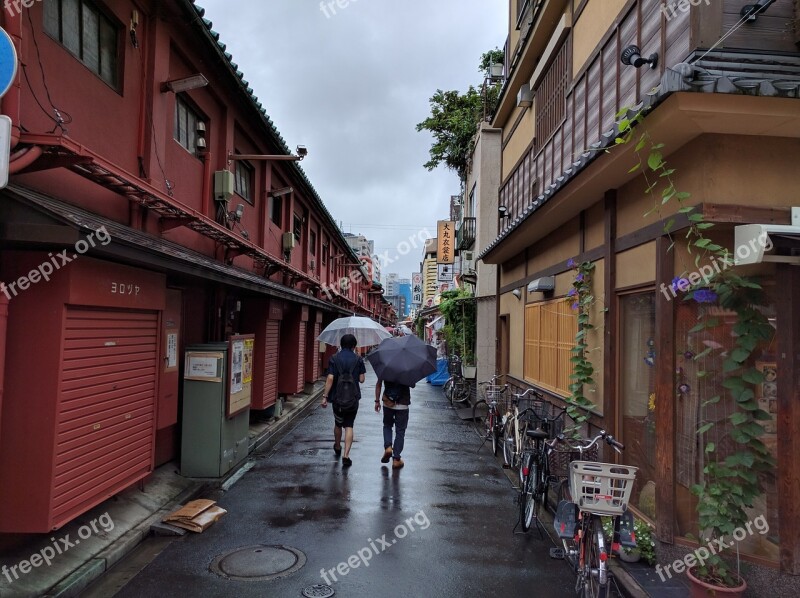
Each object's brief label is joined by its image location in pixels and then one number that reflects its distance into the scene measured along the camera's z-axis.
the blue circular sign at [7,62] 3.15
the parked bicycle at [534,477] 5.99
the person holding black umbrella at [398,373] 8.21
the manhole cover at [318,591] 4.41
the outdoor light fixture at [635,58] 5.44
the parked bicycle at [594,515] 4.13
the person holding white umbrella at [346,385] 8.45
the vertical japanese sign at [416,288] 97.81
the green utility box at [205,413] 7.55
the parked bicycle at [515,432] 8.03
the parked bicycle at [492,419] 10.09
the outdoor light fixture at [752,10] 4.59
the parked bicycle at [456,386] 17.50
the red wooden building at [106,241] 4.42
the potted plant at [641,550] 4.97
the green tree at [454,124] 24.42
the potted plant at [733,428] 4.05
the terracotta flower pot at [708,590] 3.97
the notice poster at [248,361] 8.54
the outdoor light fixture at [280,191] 13.15
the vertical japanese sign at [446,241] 24.00
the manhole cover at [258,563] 4.76
